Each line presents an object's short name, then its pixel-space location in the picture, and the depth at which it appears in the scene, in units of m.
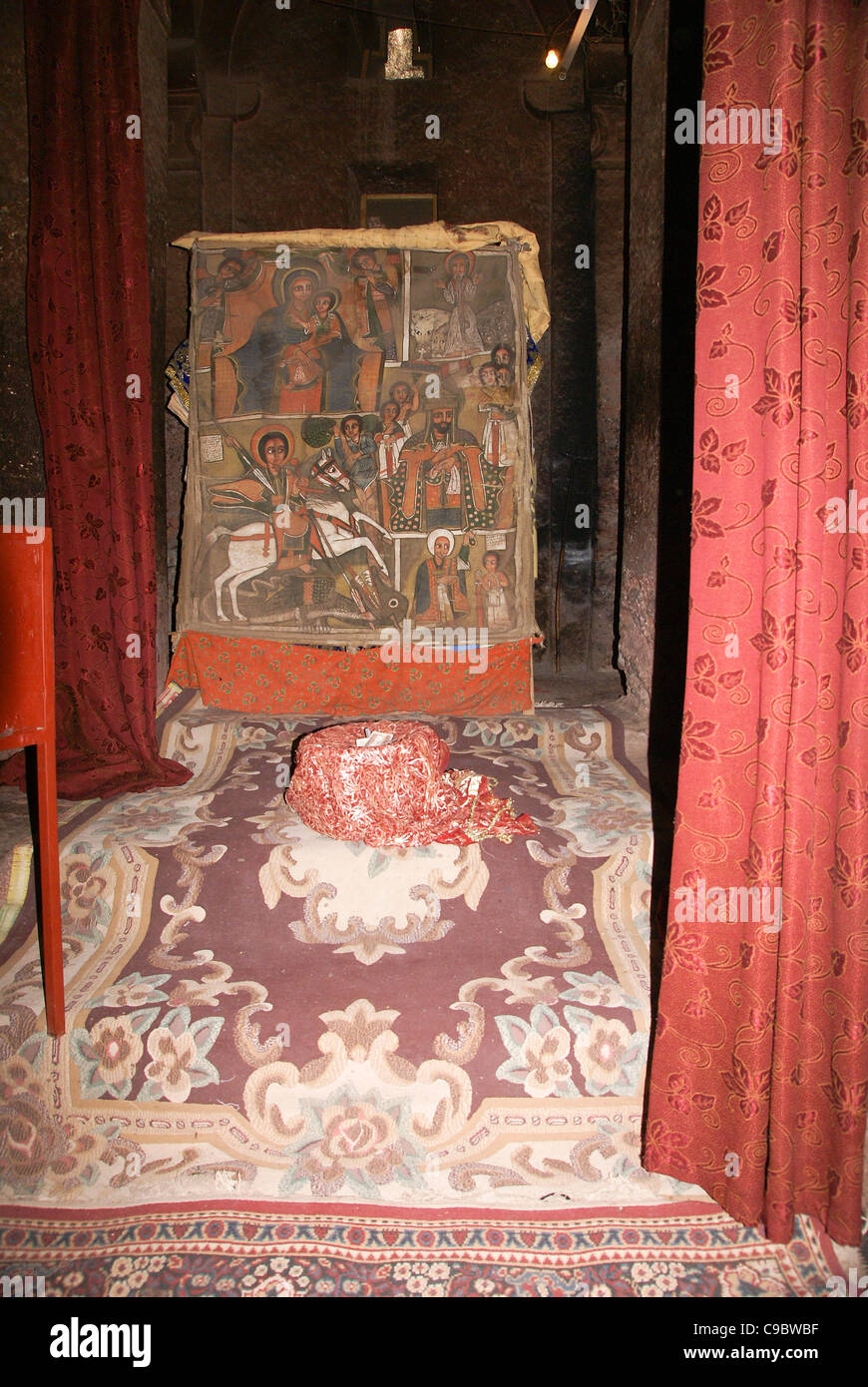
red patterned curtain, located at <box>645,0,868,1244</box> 1.45
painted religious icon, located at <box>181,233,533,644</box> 4.21
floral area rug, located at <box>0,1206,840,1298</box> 1.66
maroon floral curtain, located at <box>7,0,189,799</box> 3.14
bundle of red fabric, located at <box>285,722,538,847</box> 2.71
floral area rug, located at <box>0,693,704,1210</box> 1.97
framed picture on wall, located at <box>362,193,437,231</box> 6.78
